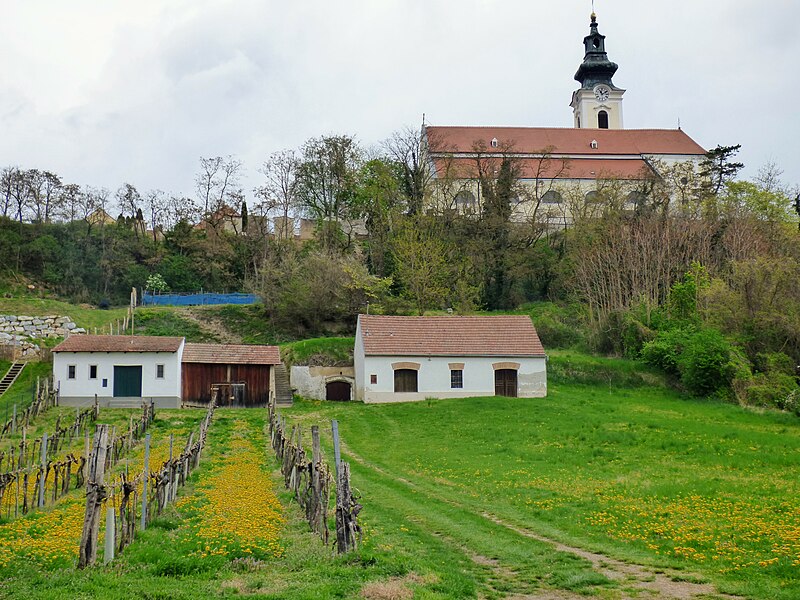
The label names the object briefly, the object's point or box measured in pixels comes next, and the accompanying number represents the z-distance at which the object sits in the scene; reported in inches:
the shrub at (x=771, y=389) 1236.5
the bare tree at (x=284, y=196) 2377.0
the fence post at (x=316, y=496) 517.7
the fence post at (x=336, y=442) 488.4
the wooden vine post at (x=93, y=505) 410.3
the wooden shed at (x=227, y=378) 1422.2
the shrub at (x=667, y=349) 1470.2
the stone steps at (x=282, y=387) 1428.4
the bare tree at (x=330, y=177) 2300.7
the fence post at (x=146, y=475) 520.1
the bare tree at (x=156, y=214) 2596.0
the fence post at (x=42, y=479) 608.7
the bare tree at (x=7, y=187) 2333.9
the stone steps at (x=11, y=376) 1418.6
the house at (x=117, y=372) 1355.8
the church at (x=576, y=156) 2271.2
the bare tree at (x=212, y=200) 2493.8
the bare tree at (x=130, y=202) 2518.5
